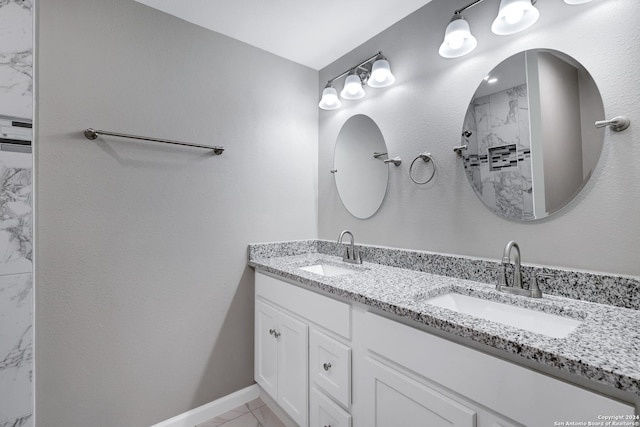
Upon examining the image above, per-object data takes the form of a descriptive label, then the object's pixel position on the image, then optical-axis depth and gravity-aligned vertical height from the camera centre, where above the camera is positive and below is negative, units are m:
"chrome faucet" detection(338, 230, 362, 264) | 1.84 -0.23
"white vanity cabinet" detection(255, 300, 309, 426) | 1.47 -0.78
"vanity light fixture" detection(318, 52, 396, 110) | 1.68 +0.87
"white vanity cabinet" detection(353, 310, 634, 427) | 0.68 -0.48
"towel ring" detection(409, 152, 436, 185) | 1.56 +0.32
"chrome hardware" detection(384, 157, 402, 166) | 1.72 +0.35
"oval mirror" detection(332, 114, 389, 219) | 1.85 +0.37
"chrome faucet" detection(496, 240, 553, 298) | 1.12 -0.26
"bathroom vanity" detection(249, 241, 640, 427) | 0.67 -0.42
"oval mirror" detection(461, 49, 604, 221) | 1.09 +0.34
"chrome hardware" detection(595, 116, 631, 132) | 1.00 +0.32
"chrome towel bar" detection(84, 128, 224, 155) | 1.39 +0.44
